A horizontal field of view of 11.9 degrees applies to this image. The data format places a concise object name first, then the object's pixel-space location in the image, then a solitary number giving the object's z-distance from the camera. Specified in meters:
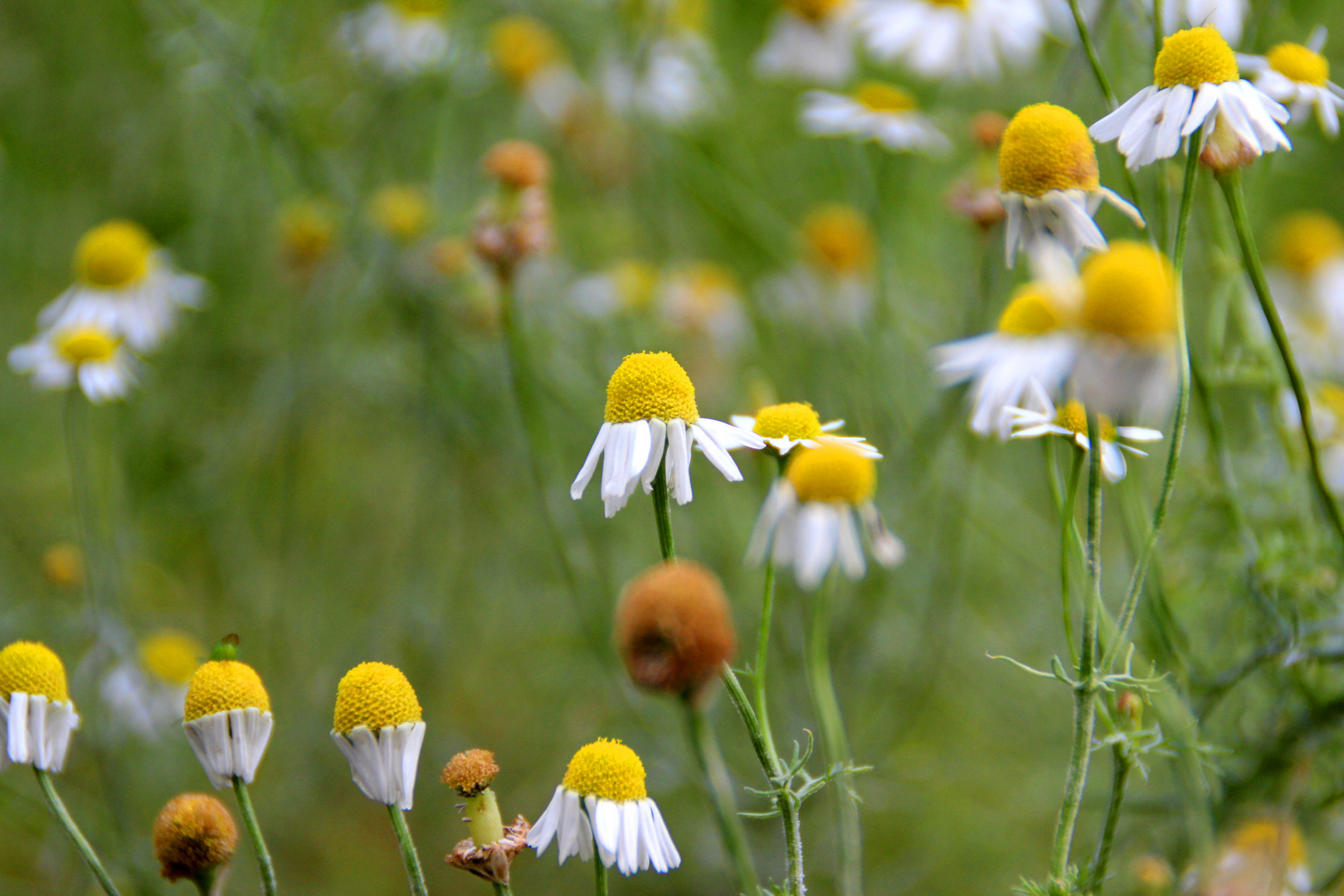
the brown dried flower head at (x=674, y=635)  0.62
